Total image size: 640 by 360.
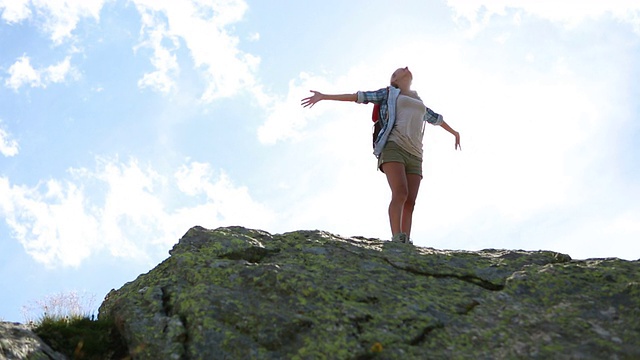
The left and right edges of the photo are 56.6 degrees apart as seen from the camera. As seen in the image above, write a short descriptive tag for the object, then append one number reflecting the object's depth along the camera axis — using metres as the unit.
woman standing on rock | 9.38
